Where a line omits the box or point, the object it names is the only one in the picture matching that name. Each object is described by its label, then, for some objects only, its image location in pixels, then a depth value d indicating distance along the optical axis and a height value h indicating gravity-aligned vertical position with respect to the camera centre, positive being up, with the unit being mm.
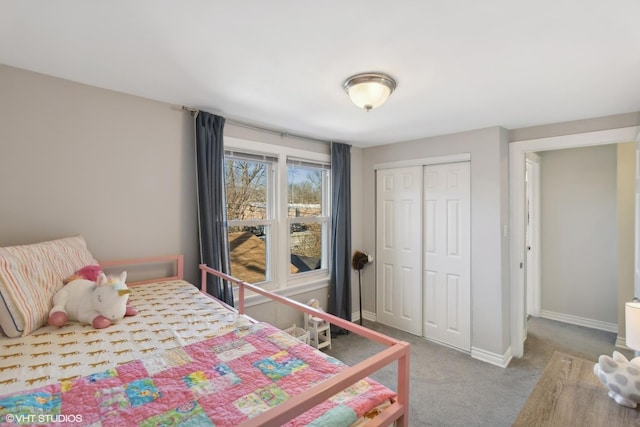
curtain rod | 2391 +817
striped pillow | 1325 -324
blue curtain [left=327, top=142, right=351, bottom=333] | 3500 -319
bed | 880 -590
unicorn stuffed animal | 1482 -455
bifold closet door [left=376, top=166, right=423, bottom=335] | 3457 -459
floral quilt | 870 -602
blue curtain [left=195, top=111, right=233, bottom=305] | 2367 +100
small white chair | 2996 -1217
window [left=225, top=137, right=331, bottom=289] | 2832 -2
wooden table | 1252 -890
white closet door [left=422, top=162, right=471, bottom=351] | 3076 -481
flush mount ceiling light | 1768 +755
